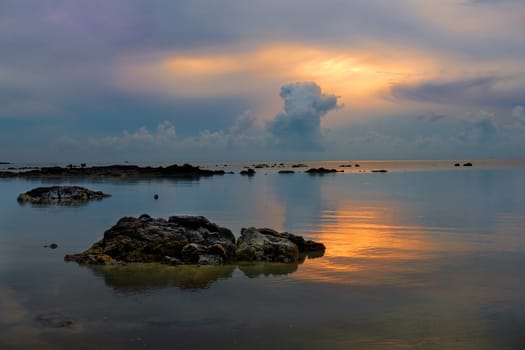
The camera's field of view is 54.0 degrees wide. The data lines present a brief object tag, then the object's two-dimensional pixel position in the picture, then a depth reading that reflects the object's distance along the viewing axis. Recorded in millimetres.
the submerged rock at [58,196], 45438
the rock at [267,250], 19438
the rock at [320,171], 126625
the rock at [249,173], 114625
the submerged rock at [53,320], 11734
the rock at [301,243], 21094
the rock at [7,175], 100038
